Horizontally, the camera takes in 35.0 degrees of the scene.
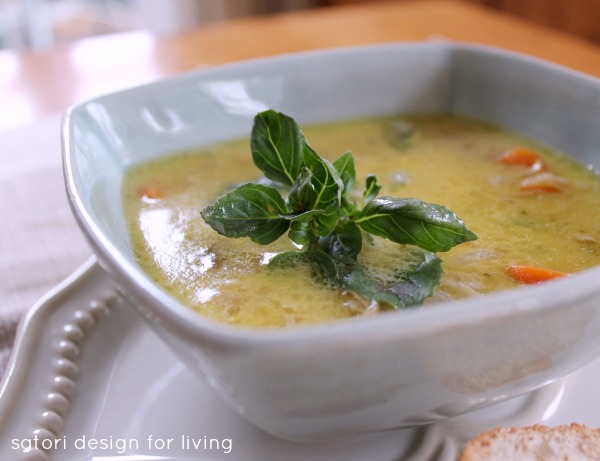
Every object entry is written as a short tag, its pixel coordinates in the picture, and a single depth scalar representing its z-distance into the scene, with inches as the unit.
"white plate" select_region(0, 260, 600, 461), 9.6
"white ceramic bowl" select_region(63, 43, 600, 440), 7.8
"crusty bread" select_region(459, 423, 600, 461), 9.3
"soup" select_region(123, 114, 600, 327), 10.4
